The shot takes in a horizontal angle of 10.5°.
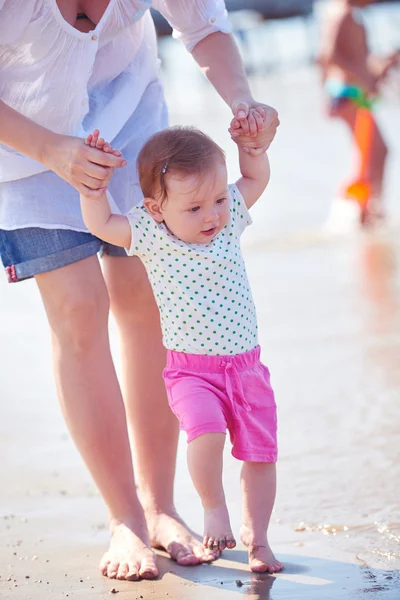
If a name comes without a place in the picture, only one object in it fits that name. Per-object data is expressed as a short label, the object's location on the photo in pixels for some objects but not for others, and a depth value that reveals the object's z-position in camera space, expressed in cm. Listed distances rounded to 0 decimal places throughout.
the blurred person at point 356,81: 1673
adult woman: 497
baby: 482
